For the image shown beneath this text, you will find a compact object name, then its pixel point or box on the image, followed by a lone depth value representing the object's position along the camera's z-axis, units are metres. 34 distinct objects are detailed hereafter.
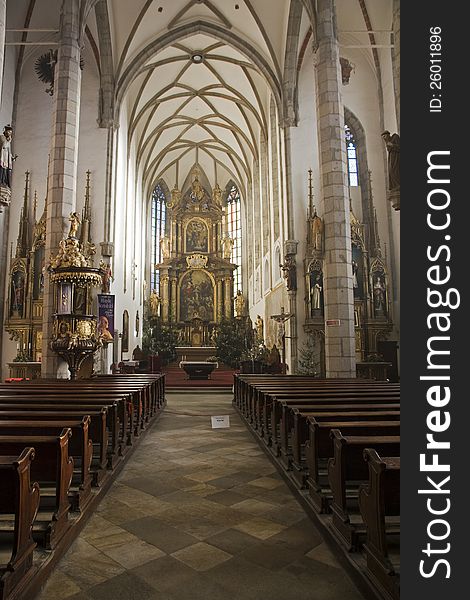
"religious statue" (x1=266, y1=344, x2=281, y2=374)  18.64
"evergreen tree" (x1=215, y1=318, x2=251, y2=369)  26.53
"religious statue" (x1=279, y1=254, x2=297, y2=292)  16.56
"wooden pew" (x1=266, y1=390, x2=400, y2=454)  5.20
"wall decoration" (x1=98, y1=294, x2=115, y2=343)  15.60
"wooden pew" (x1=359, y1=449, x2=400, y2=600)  2.40
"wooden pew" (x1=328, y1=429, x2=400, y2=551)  3.08
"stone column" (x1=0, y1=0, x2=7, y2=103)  7.20
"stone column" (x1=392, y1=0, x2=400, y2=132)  8.42
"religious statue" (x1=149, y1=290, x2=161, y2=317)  32.31
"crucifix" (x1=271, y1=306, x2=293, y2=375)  16.73
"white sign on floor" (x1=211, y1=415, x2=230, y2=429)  7.76
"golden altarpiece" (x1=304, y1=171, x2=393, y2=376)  16.31
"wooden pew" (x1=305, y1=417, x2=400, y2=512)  3.74
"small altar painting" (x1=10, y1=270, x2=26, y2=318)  16.61
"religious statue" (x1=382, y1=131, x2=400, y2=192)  8.25
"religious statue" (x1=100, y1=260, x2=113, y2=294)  16.15
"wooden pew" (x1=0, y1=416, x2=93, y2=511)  3.69
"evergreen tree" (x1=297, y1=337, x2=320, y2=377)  15.58
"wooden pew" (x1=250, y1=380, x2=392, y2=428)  6.46
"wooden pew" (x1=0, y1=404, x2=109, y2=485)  4.27
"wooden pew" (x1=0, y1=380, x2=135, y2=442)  5.72
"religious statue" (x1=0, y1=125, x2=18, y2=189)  8.28
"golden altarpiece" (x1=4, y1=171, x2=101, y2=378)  16.31
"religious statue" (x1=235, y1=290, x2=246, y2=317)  32.56
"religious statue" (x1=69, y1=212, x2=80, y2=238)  11.64
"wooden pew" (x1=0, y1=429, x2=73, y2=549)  3.00
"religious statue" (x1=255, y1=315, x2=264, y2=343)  24.95
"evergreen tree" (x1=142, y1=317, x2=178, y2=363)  27.64
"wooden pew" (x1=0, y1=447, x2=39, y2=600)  2.34
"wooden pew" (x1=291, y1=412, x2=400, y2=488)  4.22
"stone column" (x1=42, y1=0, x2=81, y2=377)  11.67
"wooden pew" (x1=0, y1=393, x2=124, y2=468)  4.91
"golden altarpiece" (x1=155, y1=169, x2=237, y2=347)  33.34
